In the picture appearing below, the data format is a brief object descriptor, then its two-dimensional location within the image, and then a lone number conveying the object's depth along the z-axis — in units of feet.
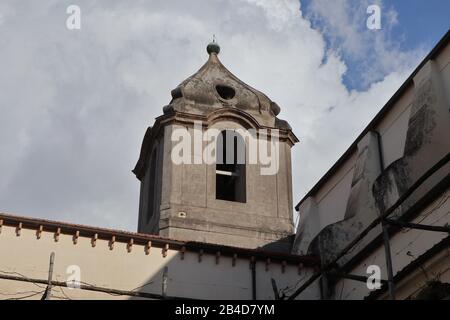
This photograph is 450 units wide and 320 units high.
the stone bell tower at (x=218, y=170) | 79.82
